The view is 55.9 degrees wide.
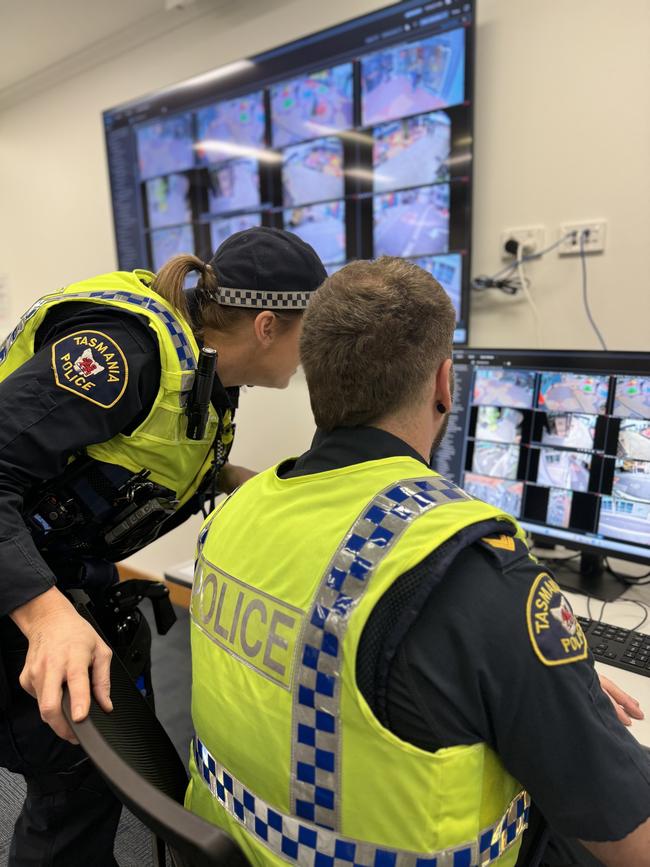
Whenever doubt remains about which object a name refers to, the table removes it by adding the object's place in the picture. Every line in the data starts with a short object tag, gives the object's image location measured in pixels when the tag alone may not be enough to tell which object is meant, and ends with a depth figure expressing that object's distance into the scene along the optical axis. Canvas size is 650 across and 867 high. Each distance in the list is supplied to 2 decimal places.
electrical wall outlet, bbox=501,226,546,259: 1.77
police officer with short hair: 0.61
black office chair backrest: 0.52
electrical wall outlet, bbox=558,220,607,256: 1.68
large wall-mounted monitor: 1.84
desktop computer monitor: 1.34
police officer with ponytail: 0.97
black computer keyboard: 1.12
